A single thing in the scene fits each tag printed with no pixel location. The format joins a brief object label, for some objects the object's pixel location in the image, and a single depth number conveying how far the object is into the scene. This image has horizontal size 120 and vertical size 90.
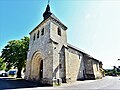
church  11.07
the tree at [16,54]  18.17
